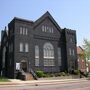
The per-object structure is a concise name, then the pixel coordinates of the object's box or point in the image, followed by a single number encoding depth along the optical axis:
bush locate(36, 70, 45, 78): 23.25
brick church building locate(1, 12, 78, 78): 23.94
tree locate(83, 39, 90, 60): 32.94
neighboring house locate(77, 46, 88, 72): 36.59
